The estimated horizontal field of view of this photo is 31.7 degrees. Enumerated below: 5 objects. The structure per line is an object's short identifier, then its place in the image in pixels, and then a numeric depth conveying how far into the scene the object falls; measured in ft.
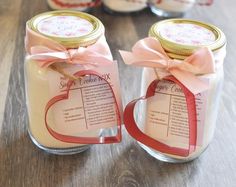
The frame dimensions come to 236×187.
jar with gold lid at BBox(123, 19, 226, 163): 1.48
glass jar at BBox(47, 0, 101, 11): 2.90
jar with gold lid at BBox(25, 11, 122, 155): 1.52
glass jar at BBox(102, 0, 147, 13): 3.01
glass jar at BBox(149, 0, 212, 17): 3.00
